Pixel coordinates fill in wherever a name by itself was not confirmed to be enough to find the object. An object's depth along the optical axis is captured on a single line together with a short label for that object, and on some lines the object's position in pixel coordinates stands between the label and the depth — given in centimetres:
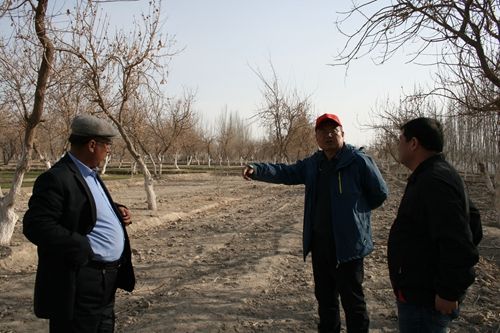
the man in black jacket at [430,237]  209
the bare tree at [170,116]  2920
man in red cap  325
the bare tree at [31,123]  709
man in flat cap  235
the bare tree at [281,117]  2328
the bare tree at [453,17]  414
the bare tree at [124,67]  1093
